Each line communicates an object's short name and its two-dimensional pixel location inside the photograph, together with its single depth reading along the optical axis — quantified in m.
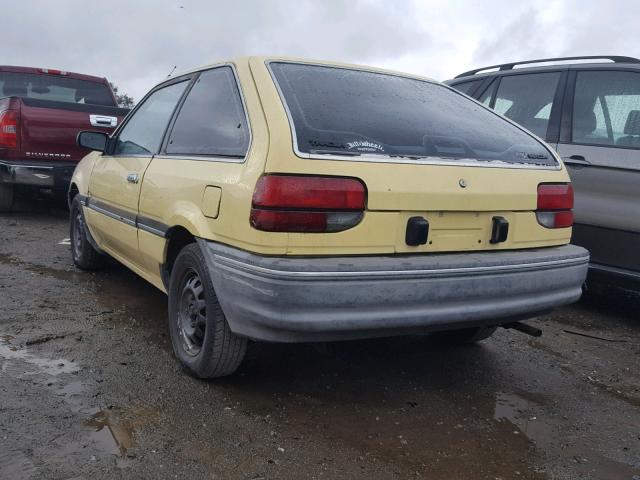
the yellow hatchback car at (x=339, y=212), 2.44
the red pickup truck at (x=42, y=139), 6.95
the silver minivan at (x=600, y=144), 4.14
